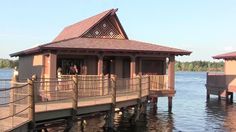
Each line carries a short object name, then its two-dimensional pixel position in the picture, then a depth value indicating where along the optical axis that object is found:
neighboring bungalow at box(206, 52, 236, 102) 42.09
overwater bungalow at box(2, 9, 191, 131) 22.75
